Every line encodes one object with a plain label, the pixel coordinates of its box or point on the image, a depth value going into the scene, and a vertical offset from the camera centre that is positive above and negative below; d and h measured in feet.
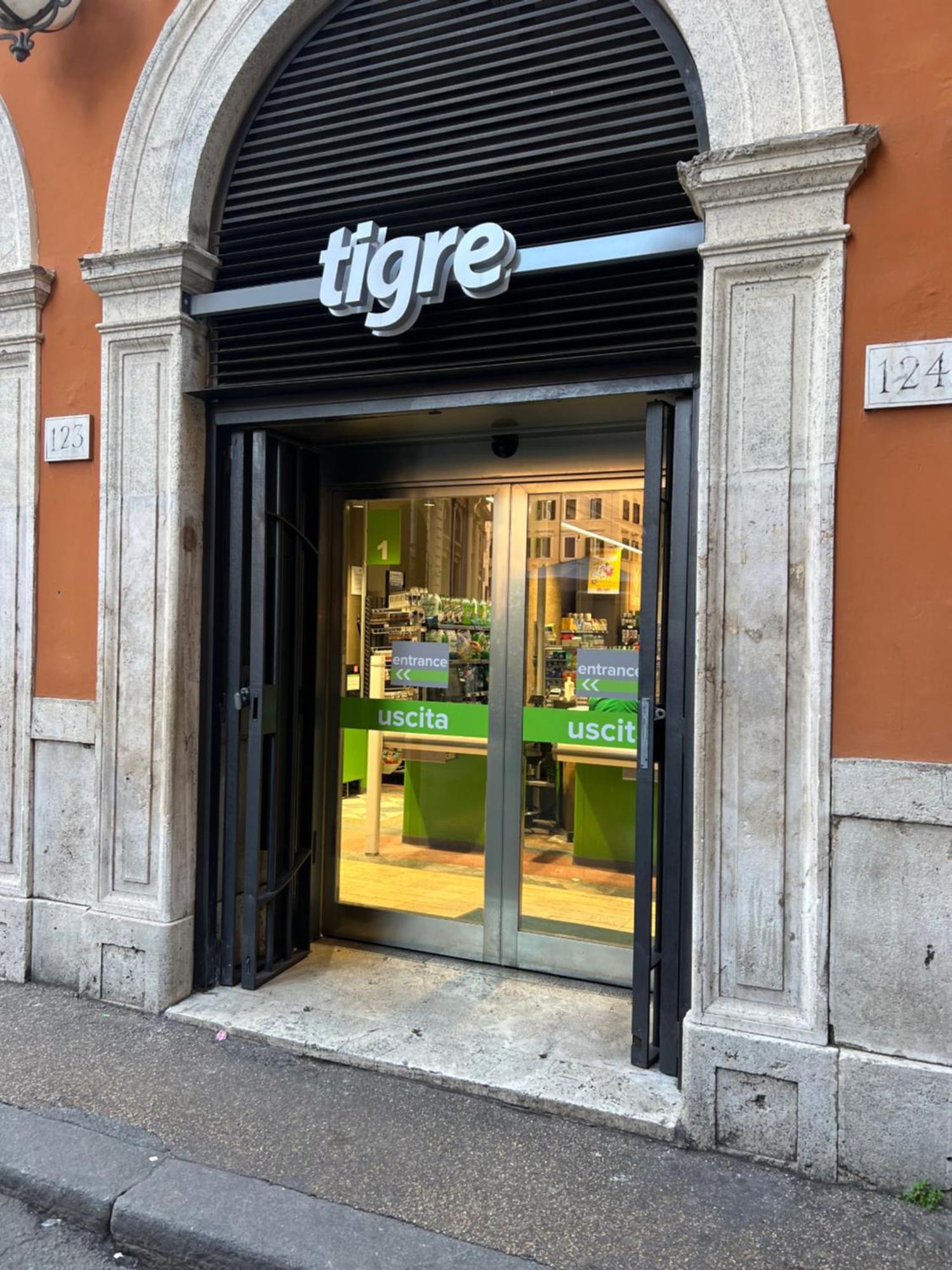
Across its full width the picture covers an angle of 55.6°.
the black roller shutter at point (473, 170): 12.41 +7.01
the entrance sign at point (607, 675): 15.58 -0.60
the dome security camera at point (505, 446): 16.46 +3.52
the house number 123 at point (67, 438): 15.79 +3.45
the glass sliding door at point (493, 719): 16.01 -1.50
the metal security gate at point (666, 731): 12.41 -1.25
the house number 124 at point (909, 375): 10.39 +3.14
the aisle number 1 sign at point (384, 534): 17.76 +2.04
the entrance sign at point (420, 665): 17.24 -0.53
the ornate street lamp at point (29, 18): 15.37 +10.56
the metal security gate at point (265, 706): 15.28 -1.23
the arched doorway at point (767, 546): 10.85 +1.21
